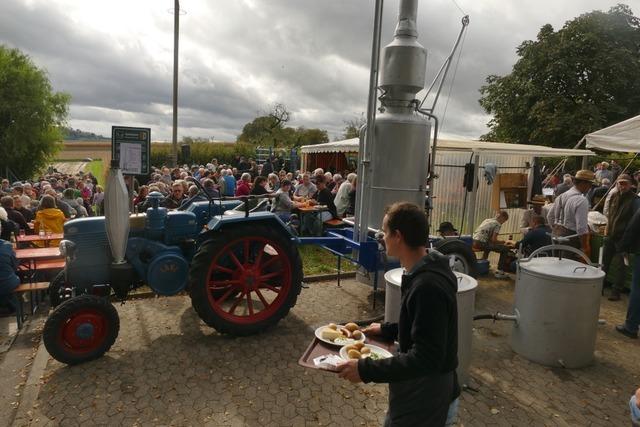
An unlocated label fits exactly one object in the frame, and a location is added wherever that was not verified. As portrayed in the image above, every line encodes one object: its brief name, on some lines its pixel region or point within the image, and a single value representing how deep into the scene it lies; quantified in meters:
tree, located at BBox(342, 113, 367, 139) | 41.38
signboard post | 4.54
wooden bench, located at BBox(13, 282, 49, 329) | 4.76
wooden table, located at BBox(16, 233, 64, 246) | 6.46
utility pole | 14.66
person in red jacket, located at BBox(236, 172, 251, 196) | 10.98
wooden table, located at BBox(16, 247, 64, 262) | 5.36
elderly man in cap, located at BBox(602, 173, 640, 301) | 5.85
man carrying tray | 1.57
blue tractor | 3.88
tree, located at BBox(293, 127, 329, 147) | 42.72
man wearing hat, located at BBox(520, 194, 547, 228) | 8.35
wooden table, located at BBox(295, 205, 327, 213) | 8.92
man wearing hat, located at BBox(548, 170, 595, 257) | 5.93
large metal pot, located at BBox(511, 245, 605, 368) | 3.89
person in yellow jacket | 6.88
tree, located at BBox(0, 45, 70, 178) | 21.17
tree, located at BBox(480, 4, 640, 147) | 23.50
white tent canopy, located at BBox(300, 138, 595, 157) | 9.30
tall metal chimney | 5.08
